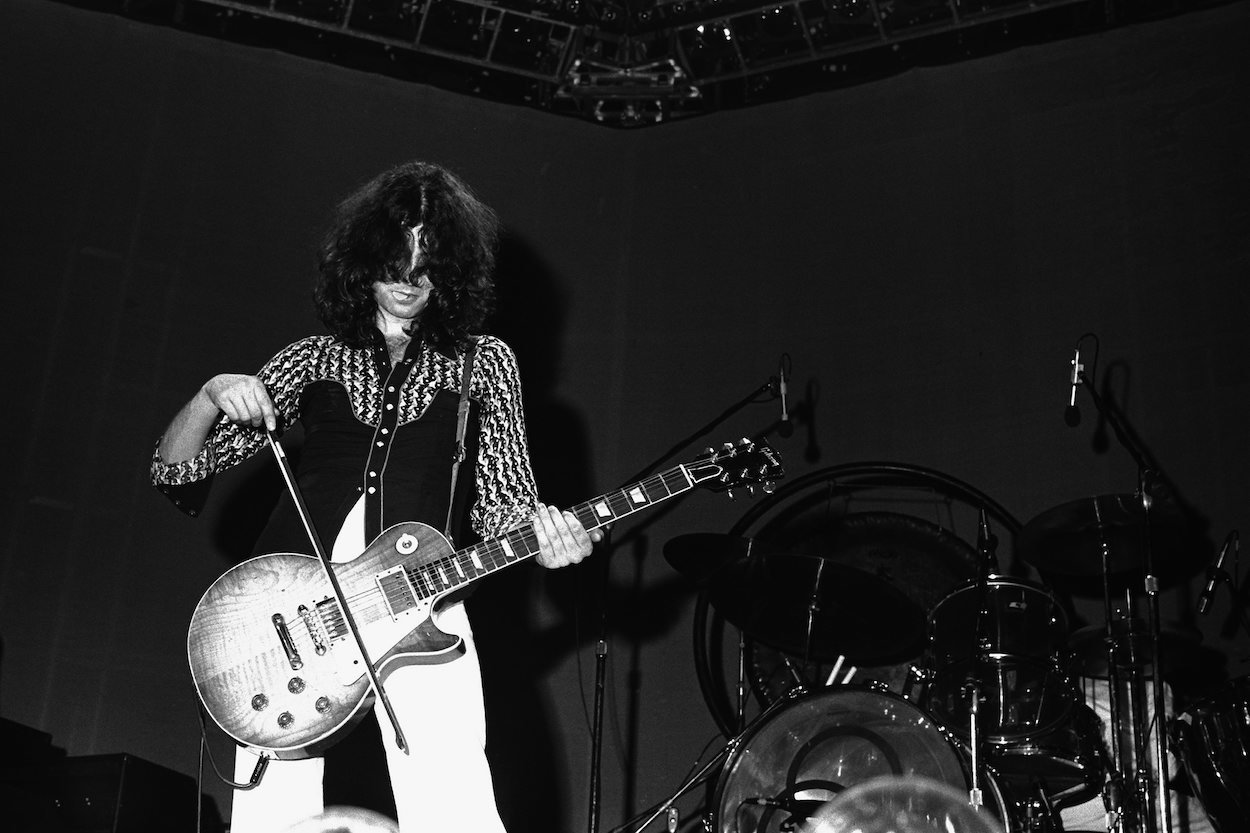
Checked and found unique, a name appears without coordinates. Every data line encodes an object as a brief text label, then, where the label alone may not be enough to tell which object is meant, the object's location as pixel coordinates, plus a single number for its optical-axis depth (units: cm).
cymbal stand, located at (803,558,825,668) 390
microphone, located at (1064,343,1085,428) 402
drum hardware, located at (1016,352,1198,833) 368
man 250
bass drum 349
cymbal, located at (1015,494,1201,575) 390
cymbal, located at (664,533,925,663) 387
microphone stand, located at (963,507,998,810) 340
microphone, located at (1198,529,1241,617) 376
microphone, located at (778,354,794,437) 450
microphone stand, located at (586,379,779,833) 402
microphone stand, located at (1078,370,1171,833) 357
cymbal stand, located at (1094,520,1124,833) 364
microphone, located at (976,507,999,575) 412
